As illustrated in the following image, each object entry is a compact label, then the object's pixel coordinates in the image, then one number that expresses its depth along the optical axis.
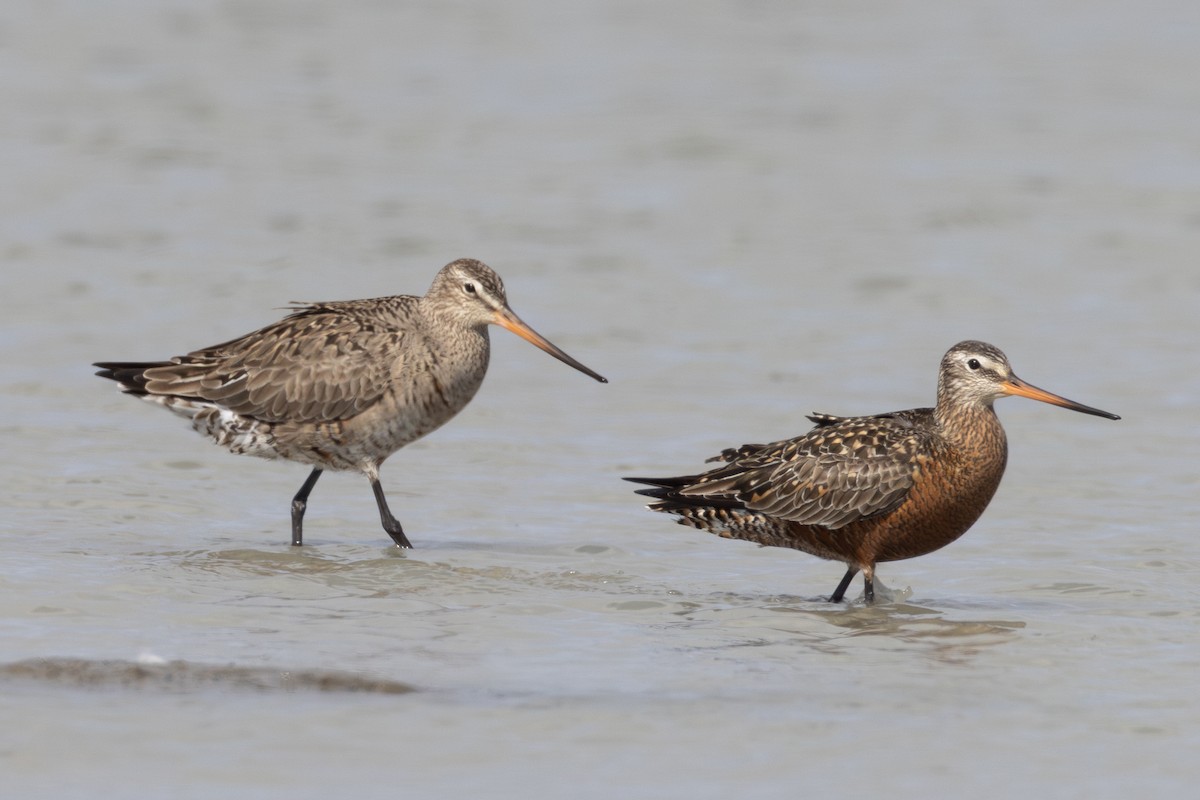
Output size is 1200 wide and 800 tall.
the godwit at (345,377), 19.20
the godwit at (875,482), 16.89
